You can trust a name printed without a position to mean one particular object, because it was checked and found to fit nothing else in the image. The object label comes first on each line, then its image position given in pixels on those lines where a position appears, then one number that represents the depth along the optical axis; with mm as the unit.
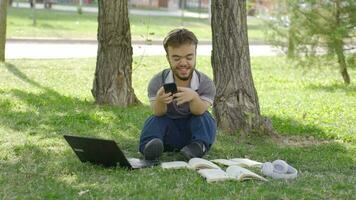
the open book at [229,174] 6879
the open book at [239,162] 7875
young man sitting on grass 7835
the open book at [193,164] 7441
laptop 7186
